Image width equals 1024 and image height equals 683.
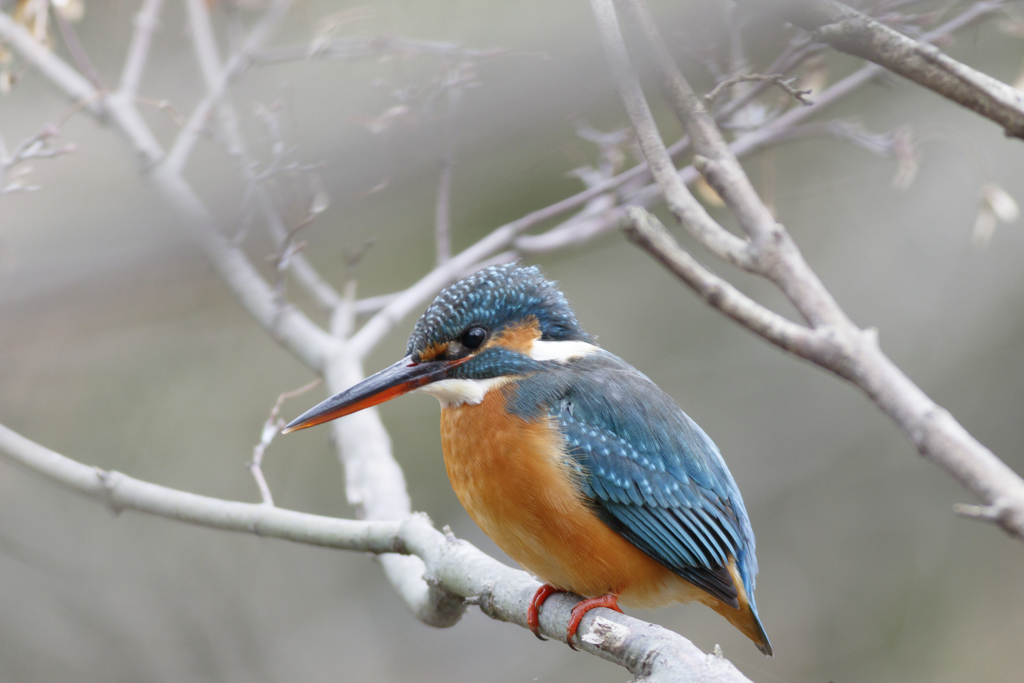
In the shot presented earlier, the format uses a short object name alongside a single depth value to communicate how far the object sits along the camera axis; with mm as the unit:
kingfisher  4207
